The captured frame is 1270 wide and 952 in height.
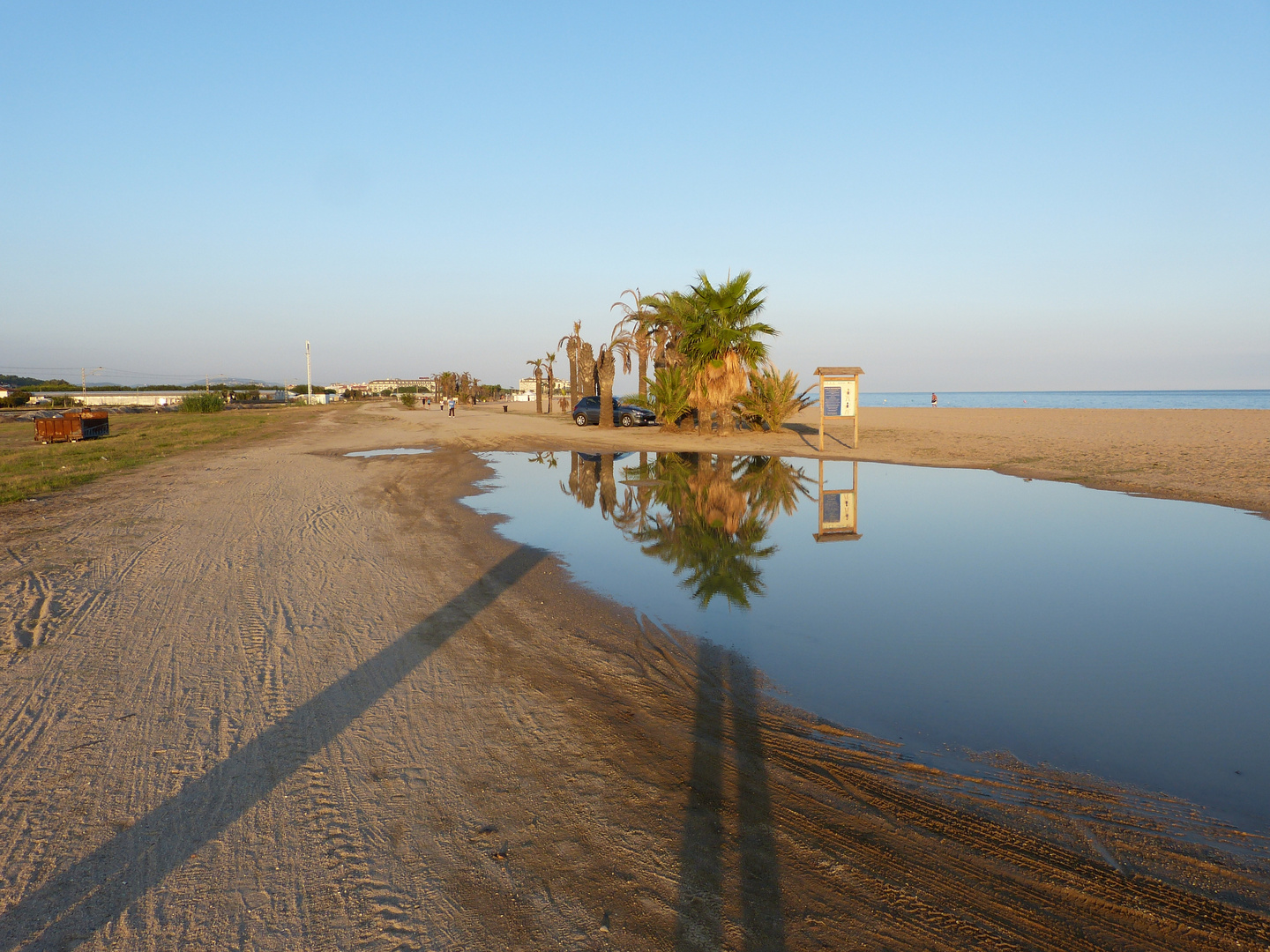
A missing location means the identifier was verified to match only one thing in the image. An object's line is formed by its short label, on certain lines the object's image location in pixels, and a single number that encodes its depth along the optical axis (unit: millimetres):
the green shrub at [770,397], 29688
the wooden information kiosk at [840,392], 22906
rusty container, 25688
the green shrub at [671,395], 30661
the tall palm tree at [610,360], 38781
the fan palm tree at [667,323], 31625
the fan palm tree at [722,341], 27266
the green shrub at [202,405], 55375
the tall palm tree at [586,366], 42125
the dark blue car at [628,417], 37062
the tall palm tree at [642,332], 35344
